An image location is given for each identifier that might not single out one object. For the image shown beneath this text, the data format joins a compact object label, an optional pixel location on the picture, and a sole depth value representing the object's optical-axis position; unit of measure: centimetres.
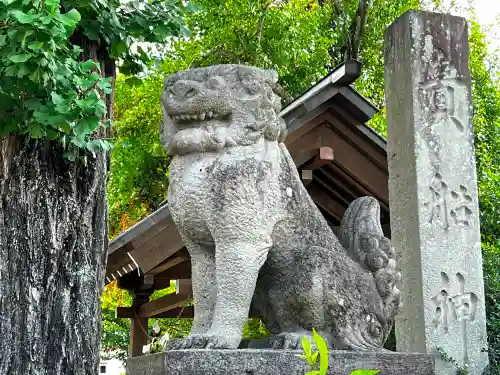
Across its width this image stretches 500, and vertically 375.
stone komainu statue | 310
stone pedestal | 285
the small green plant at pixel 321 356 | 145
